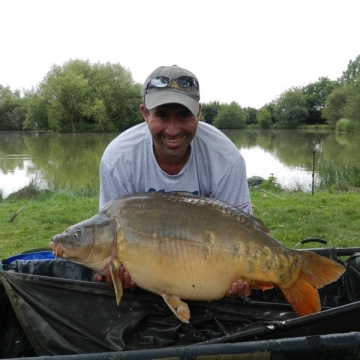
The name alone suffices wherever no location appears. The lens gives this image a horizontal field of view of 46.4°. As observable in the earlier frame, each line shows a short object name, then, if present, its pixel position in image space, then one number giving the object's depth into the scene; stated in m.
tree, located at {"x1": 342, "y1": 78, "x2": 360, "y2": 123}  22.80
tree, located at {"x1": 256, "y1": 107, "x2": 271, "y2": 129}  39.38
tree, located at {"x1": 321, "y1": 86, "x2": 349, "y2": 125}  31.10
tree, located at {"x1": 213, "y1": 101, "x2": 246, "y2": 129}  38.16
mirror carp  1.25
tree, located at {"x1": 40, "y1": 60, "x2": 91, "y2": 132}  28.05
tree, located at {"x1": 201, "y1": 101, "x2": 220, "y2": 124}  40.84
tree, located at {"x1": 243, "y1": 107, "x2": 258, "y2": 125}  43.59
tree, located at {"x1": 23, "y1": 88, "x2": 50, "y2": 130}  29.42
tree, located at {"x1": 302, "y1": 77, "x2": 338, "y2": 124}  40.75
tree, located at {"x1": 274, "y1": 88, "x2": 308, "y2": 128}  39.66
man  1.51
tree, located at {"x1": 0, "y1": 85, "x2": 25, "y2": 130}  33.28
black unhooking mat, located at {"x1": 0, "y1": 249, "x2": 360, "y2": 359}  1.25
